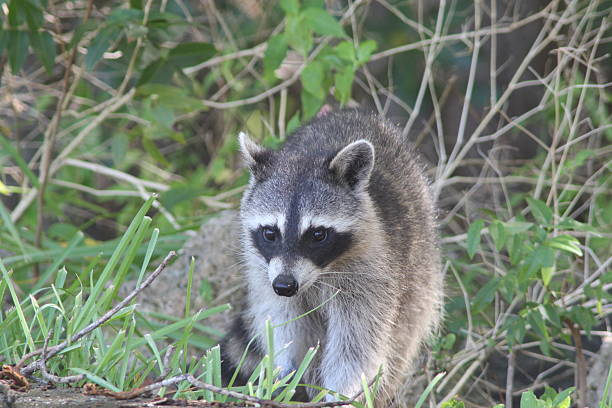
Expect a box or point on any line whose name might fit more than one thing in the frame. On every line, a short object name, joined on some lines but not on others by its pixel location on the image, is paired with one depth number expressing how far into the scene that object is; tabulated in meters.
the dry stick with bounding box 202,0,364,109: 10.46
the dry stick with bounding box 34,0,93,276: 10.43
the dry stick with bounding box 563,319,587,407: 8.30
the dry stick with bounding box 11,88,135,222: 10.92
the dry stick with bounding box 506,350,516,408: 8.50
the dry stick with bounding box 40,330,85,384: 5.43
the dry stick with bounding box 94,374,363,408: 5.04
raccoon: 7.28
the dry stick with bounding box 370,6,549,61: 10.45
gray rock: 9.80
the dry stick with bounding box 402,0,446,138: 10.42
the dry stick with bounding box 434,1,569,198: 10.09
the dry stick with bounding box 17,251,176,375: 5.56
